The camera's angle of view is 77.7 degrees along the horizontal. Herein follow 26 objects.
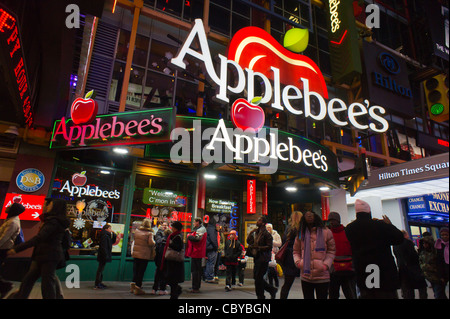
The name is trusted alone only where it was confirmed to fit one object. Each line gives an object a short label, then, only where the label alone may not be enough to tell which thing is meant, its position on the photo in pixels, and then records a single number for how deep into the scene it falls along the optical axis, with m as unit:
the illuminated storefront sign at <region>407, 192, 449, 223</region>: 14.49
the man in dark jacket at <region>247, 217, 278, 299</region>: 5.78
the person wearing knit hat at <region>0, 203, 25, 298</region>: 5.47
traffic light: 7.90
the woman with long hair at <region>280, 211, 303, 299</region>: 5.00
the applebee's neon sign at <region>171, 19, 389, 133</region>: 8.95
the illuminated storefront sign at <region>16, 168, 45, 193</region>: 8.32
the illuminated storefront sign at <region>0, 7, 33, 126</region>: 4.14
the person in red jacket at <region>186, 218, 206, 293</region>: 7.71
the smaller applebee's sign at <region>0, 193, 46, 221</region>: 8.09
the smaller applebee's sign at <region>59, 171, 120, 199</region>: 9.09
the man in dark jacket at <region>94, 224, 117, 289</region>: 7.46
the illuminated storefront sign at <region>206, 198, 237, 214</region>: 11.76
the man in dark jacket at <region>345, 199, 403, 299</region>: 3.76
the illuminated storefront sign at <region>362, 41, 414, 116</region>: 15.08
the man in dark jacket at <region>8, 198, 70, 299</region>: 4.27
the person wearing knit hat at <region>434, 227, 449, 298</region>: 5.81
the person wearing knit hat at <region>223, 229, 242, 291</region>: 7.94
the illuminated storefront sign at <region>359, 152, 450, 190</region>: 9.73
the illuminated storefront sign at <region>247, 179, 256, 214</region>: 11.78
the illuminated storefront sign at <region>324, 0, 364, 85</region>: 13.97
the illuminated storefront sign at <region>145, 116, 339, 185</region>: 8.60
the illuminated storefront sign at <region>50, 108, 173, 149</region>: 7.89
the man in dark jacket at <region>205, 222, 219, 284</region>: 9.34
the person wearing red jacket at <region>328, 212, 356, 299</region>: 4.95
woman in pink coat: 4.16
